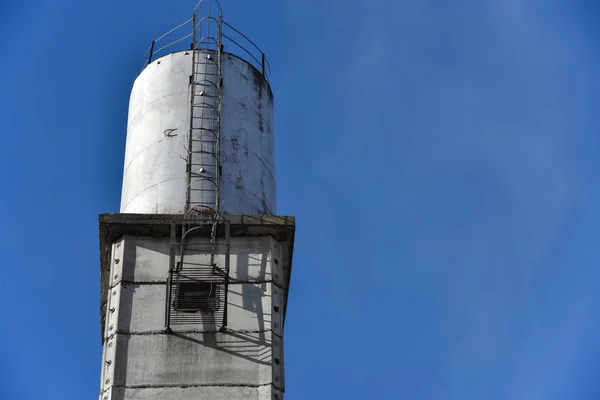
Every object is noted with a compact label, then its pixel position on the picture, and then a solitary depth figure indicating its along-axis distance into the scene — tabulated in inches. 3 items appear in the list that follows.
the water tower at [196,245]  920.9
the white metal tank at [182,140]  1037.2
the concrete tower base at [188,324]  911.0
